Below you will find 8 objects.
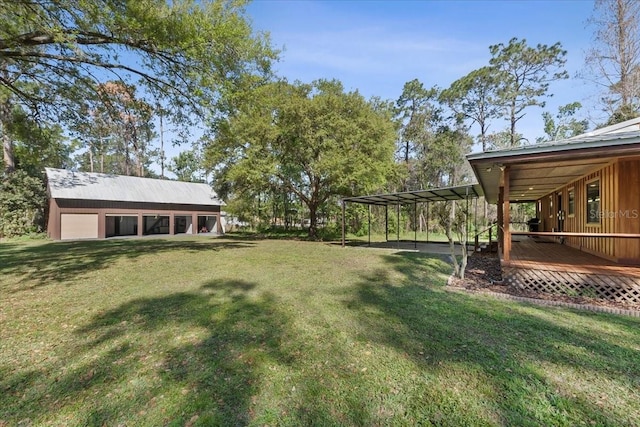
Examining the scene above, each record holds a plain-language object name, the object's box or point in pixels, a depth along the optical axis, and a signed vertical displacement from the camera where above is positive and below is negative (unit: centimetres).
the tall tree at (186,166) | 3906 +709
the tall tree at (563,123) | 2817 +957
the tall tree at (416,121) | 2998 +1025
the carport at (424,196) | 1197 +105
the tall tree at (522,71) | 2345 +1236
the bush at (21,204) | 1964 +86
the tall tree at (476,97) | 2602 +1164
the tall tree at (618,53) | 1493 +898
